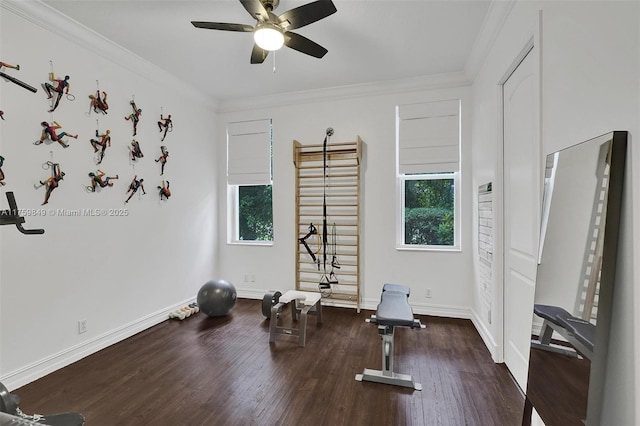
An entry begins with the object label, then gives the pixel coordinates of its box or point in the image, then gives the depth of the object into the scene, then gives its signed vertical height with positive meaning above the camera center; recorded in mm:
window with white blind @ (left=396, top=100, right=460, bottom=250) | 3818 +501
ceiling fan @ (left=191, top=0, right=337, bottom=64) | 2041 +1366
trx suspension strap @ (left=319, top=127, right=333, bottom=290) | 4027 -38
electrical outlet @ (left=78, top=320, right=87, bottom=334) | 2752 -1046
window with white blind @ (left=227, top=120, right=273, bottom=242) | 4547 +469
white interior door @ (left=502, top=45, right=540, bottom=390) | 2033 +38
